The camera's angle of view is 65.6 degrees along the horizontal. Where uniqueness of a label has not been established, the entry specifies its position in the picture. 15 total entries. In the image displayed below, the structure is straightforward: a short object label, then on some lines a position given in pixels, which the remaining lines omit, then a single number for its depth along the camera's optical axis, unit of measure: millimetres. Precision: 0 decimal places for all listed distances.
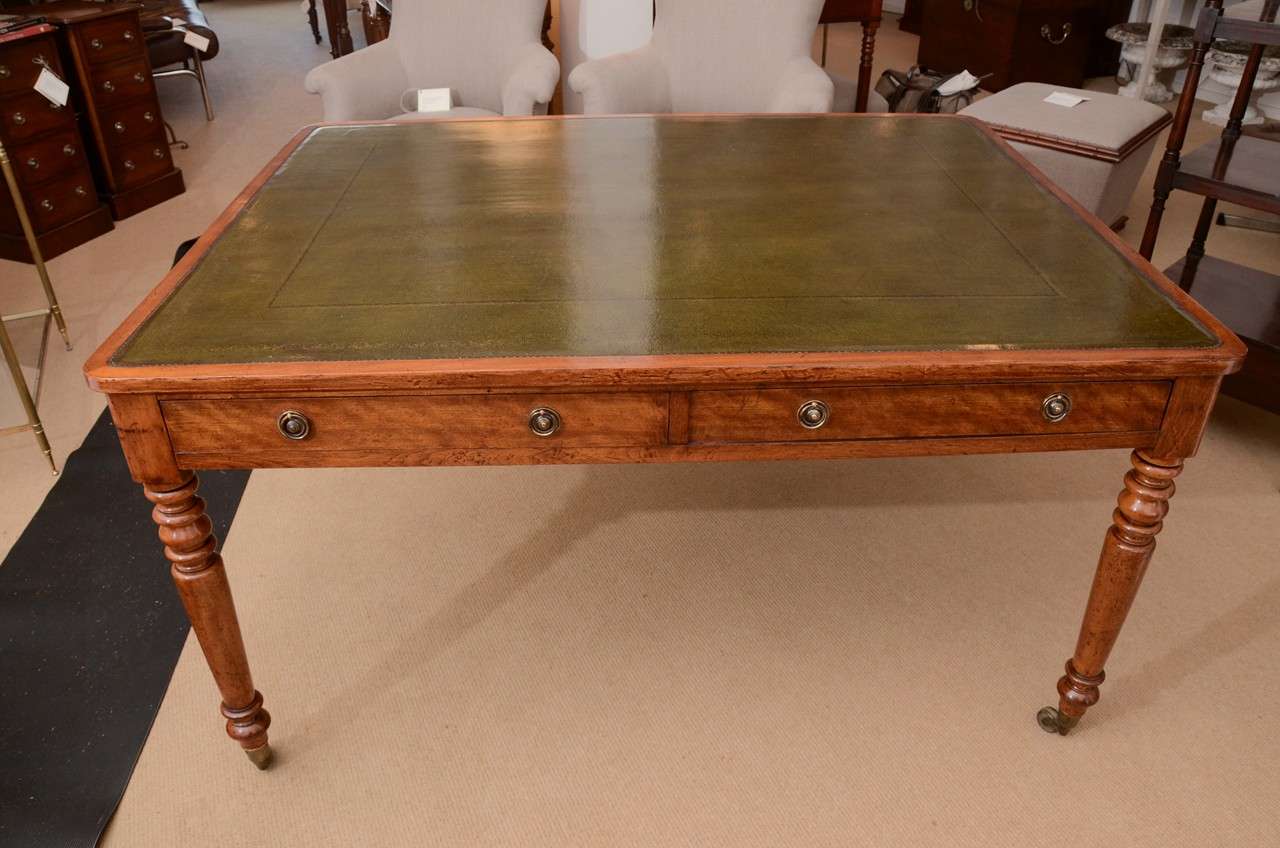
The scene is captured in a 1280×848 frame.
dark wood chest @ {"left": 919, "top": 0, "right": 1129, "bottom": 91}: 5508
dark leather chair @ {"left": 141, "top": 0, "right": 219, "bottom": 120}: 5070
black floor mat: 1828
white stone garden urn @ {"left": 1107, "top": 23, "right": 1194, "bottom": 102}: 5355
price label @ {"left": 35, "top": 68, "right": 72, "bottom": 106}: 3355
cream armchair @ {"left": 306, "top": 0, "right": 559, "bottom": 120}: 3648
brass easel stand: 2615
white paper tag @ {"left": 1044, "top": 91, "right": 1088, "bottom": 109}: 3754
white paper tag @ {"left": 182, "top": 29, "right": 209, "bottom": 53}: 5121
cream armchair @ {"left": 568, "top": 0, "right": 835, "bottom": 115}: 3480
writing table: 1487
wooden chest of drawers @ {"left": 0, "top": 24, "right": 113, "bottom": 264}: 3568
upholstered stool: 3496
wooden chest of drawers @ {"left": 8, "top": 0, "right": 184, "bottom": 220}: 3963
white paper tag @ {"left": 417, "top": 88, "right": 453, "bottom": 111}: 3494
